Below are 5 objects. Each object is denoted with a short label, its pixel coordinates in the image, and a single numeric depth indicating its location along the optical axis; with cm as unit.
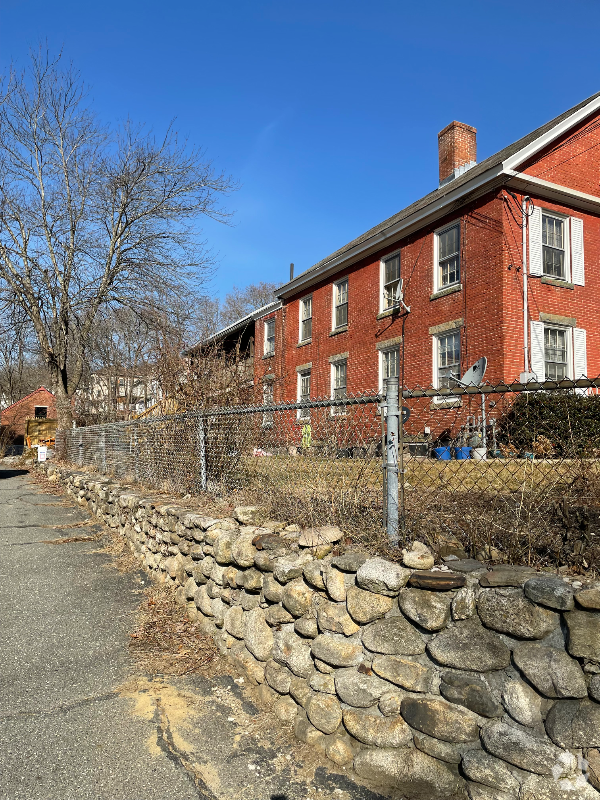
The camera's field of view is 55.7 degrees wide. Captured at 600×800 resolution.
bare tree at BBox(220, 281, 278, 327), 4262
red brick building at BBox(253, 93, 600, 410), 1241
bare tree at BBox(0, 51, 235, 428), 1914
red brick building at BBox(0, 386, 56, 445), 4338
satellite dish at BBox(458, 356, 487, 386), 908
